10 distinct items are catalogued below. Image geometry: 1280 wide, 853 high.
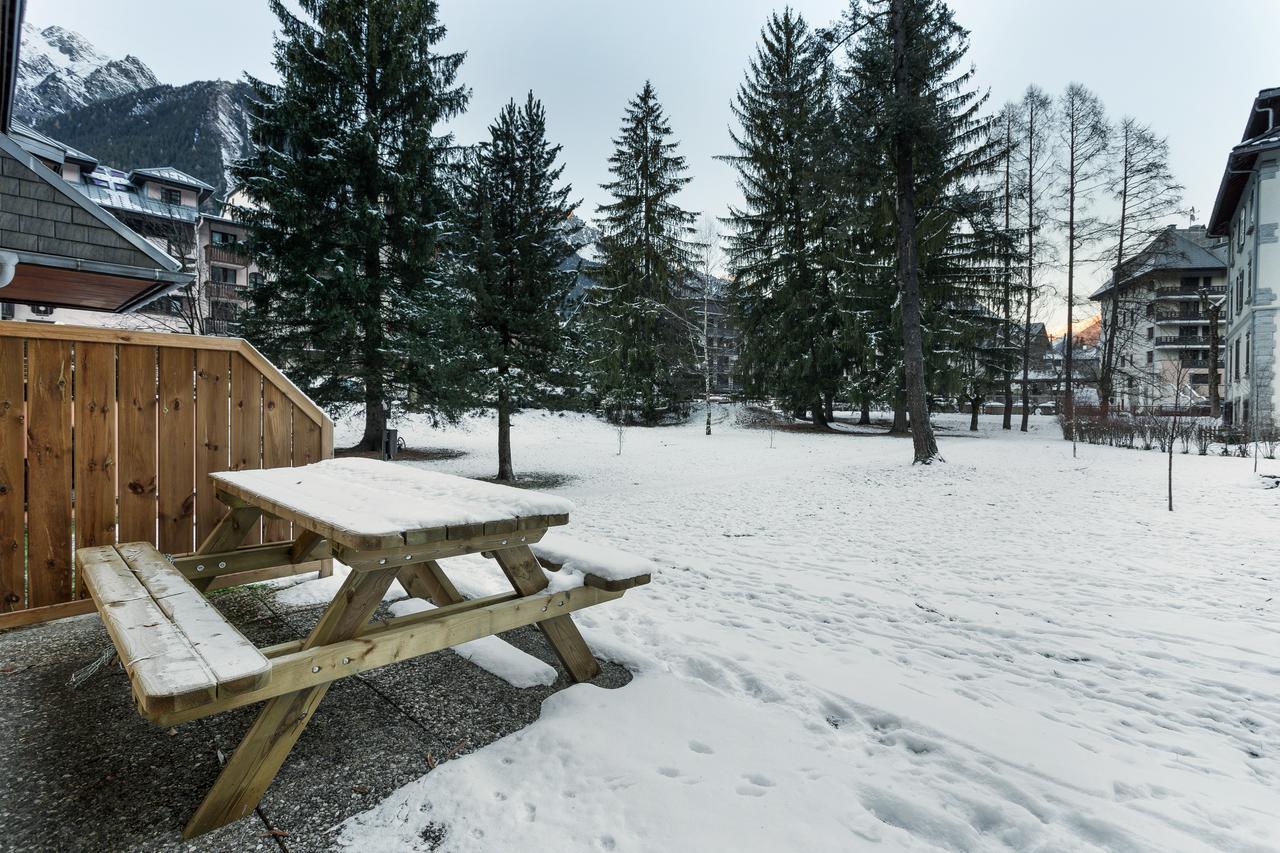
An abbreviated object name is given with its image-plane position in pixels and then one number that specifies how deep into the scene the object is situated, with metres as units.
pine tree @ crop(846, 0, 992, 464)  11.89
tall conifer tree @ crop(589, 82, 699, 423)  24.78
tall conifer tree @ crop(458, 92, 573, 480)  11.01
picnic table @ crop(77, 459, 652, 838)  1.55
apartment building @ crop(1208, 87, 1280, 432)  17.25
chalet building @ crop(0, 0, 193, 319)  5.07
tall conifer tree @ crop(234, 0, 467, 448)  10.41
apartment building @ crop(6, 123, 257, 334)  17.97
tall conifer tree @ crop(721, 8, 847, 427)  23.94
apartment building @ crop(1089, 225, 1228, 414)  23.03
